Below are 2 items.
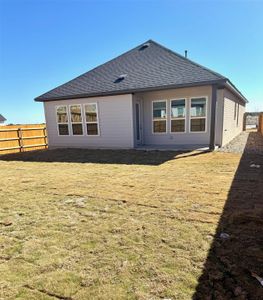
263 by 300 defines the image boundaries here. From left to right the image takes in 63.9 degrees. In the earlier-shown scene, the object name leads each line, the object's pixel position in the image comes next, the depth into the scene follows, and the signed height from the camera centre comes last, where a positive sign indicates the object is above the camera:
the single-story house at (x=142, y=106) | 10.21 +0.64
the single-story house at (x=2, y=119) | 30.63 +0.49
